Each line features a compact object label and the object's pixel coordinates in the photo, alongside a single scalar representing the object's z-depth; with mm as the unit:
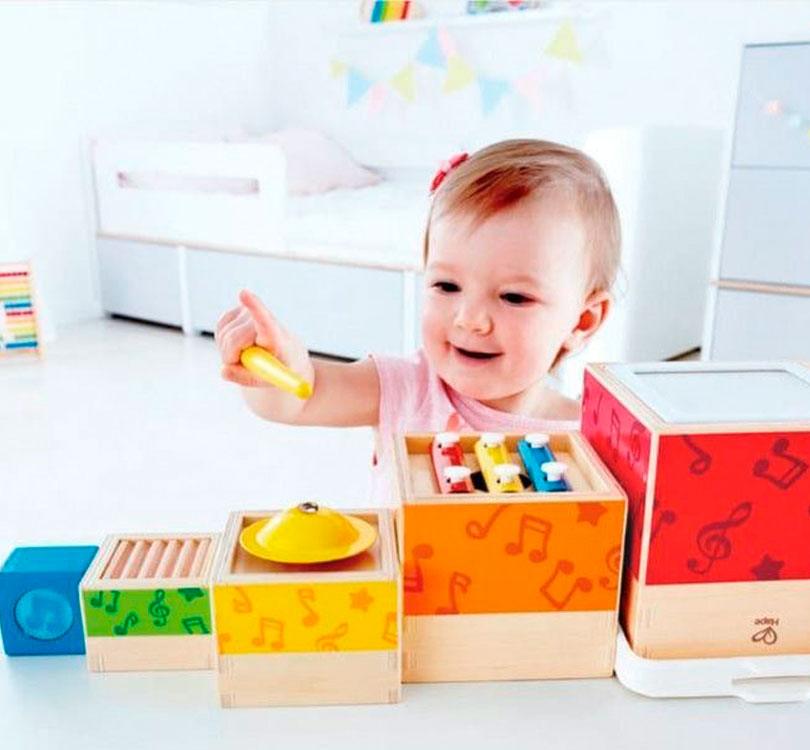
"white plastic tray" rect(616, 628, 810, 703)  500
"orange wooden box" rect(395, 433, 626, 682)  484
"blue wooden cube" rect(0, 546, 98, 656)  531
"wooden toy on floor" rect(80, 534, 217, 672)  514
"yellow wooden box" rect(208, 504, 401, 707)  472
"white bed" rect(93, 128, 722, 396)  2438
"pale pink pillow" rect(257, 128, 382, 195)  3320
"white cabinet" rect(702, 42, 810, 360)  2070
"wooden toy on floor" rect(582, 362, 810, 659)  473
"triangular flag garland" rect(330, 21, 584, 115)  3082
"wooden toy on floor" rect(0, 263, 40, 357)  2719
